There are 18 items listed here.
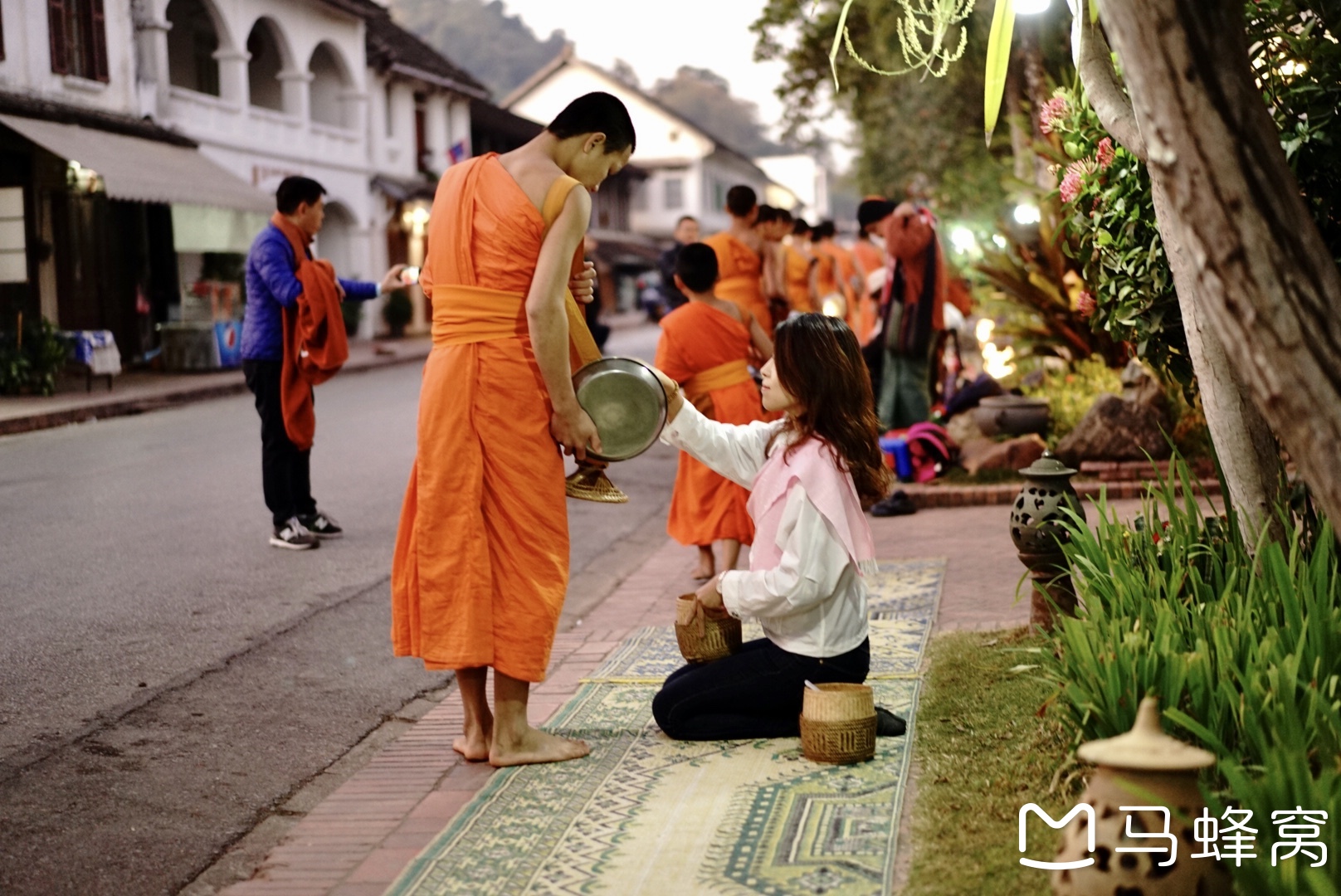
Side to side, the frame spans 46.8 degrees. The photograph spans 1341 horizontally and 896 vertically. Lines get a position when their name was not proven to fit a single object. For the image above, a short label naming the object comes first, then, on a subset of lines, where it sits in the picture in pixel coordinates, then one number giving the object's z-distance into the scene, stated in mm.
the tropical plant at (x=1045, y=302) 12398
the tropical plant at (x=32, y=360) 18203
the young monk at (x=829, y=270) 14828
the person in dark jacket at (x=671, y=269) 12398
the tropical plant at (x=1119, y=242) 5234
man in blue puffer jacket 8438
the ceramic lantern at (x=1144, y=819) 2963
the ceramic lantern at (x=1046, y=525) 5250
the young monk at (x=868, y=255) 11391
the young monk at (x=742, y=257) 8758
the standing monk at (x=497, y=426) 4512
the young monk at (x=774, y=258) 9820
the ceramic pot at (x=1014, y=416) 10695
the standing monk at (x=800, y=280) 13570
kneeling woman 4707
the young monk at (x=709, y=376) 7285
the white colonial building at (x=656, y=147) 66875
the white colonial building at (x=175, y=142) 21656
